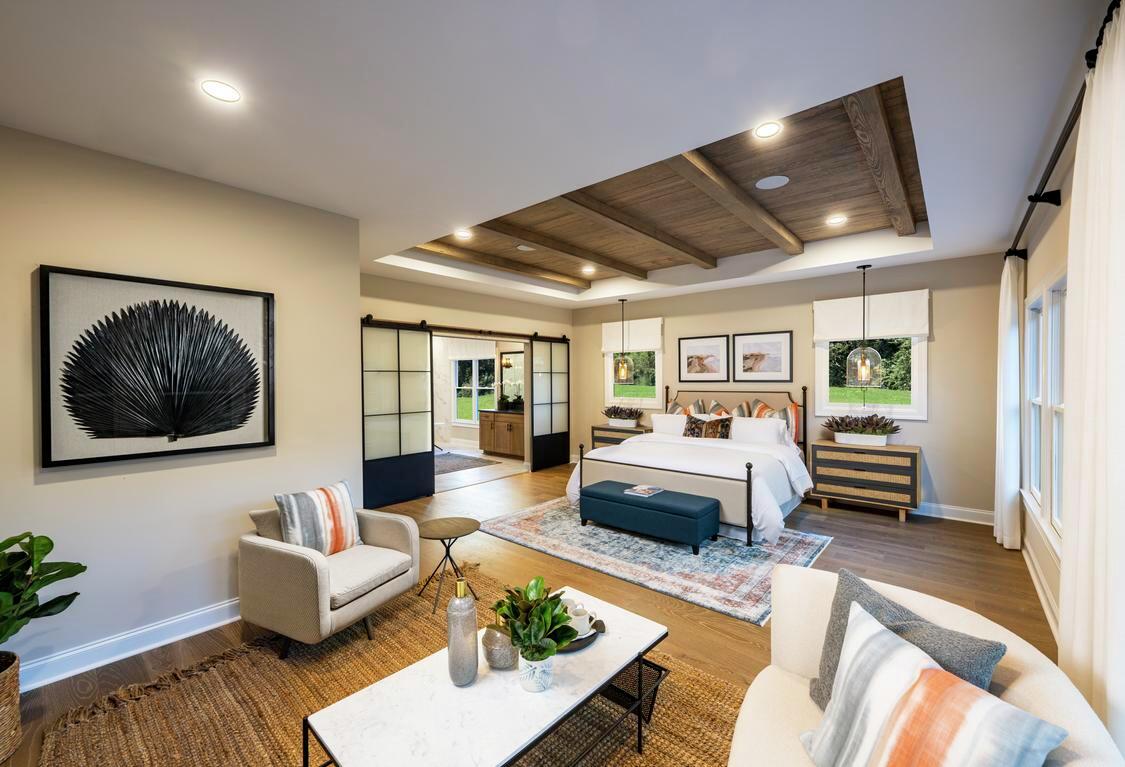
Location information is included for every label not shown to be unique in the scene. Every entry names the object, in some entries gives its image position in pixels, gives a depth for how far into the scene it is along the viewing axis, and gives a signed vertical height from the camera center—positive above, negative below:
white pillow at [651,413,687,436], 6.02 -0.59
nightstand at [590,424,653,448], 6.91 -0.84
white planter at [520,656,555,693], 1.58 -1.01
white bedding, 3.97 -0.82
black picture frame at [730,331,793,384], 5.73 +0.12
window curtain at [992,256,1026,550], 3.79 -0.23
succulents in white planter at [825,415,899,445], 4.89 -0.56
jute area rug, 1.84 -1.47
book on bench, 4.24 -1.04
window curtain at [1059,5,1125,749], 1.26 -0.11
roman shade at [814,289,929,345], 4.84 +0.65
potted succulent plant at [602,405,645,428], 7.09 -0.57
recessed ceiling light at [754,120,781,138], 2.43 +1.32
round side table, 3.02 -1.00
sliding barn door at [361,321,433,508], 5.39 -0.42
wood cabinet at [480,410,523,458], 8.45 -1.01
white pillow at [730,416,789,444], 5.15 -0.60
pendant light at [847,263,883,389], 5.11 +0.13
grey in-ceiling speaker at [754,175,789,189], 3.31 +1.40
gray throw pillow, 1.10 -0.68
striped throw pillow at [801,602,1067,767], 0.90 -0.73
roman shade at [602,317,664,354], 6.96 +0.64
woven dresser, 4.57 -1.00
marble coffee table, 1.36 -1.08
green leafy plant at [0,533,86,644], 1.85 -0.81
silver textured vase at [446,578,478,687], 1.61 -0.91
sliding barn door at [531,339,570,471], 7.43 -0.41
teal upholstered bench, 3.82 -1.18
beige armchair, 2.31 -1.07
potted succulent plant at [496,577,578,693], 1.56 -0.85
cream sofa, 0.96 -0.76
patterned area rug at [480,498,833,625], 3.14 -1.45
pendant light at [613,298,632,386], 7.12 +0.16
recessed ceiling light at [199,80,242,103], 1.89 +1.20
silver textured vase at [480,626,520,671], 1.71 -1.00
